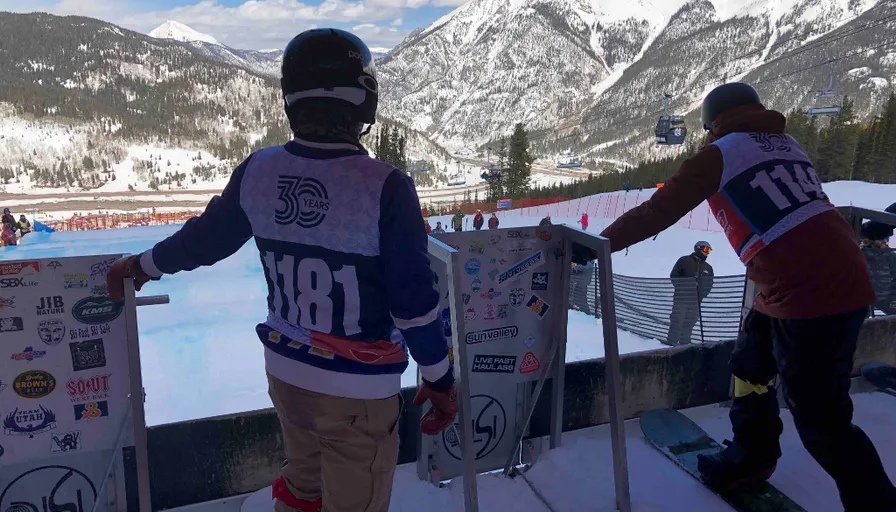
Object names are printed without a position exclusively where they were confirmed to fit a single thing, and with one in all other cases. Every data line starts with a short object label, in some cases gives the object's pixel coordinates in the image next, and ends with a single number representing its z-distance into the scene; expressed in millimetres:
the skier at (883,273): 4227
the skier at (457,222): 20500
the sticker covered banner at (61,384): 1996
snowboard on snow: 2441
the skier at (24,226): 24719
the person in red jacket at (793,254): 1937
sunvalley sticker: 2525
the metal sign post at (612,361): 2184
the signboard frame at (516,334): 2023
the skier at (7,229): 21359
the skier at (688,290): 6246
